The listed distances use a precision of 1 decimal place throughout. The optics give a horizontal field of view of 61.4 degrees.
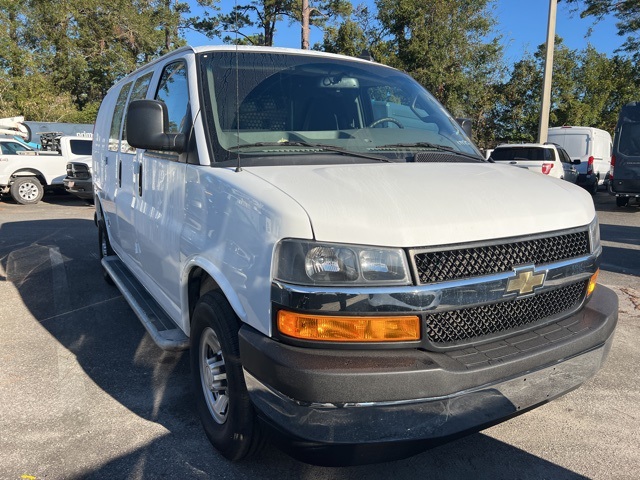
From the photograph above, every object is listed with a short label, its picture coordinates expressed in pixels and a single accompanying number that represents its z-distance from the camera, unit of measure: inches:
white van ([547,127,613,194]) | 685.9
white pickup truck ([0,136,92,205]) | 558.6
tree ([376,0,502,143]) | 921.5
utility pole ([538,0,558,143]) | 659.4
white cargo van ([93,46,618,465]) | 82.6
